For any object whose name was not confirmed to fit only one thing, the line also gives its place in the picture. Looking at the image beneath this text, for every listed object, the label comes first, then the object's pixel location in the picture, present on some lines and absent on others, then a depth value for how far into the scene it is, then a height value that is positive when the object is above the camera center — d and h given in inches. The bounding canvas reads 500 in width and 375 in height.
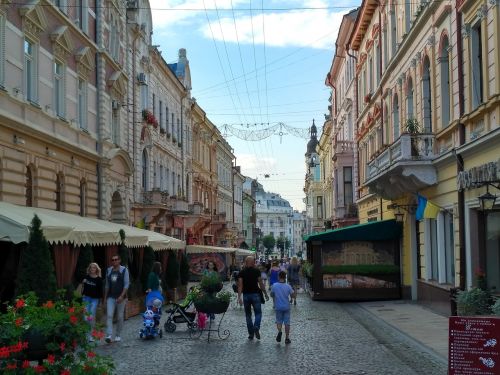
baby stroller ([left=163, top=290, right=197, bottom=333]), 627.7 -57.4
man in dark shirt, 585.6 -34.3
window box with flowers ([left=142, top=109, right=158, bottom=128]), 1379.2 +246.6
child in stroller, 593.6 -55.6
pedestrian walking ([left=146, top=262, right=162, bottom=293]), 664.4 -27.3
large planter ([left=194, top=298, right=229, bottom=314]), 593.6 -45.3
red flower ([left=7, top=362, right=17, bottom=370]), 238.8 -37.0
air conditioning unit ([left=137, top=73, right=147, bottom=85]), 1333.7 +304.4
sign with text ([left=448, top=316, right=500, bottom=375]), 306.5 -41.7
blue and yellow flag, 772.0 +38.4
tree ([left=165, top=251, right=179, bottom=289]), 1042.1 -33.7
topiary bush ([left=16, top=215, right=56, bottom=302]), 541.6 -13.7
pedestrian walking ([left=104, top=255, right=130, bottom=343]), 593.6 -31.9
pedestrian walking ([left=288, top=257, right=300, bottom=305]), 1080.2 -36.2
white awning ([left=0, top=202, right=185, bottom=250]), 548.4 +17.1
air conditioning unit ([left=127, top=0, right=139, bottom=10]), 1306.6 +430.6
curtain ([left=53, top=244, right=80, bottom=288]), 613.0 -10.7
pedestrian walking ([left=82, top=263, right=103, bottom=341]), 582.6 -30.0
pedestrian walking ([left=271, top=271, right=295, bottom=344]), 566.6 -43.9
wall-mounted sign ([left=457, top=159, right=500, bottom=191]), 577.2 +57.3
